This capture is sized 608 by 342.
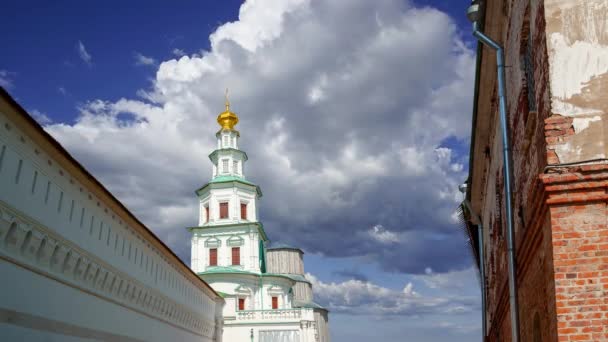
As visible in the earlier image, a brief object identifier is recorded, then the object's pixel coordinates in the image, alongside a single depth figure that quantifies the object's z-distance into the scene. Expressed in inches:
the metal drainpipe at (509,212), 345.1
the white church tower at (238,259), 1797.5
